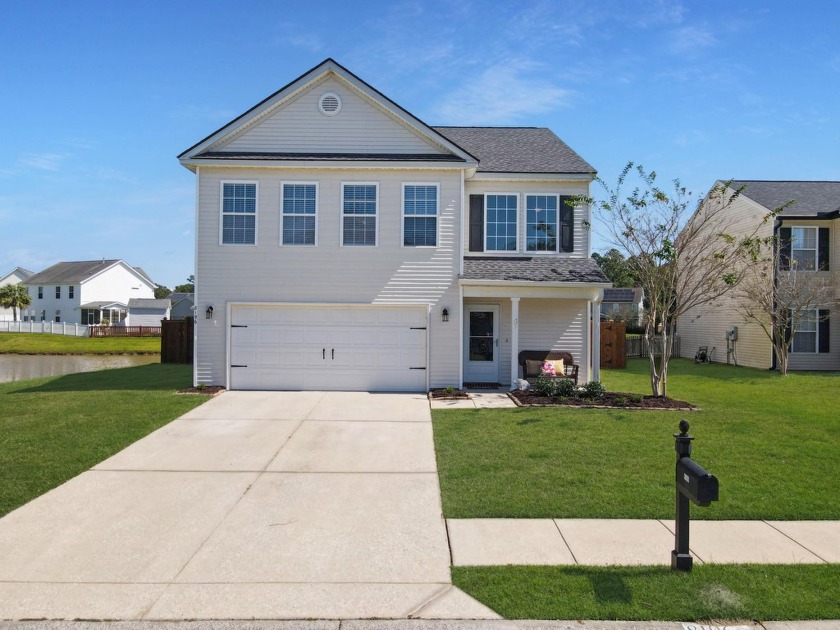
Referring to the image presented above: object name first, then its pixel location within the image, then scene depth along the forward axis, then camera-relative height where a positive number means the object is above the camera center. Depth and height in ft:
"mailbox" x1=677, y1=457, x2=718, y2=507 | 13.12 -4.16
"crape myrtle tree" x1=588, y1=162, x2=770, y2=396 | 39.91 +4.63
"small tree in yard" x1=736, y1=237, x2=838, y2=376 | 59.67 +2.96
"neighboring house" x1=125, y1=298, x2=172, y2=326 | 178.91 +0.68
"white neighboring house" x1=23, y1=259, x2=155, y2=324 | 171.22 +7.70
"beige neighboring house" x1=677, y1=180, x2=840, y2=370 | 64.23 +9.39
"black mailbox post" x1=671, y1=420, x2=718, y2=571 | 13.16 -4.33
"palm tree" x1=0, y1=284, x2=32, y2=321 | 177.47 +5.59
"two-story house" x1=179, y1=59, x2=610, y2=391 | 43.21 +5.44
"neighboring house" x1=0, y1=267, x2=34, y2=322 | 209.09 +15.20
